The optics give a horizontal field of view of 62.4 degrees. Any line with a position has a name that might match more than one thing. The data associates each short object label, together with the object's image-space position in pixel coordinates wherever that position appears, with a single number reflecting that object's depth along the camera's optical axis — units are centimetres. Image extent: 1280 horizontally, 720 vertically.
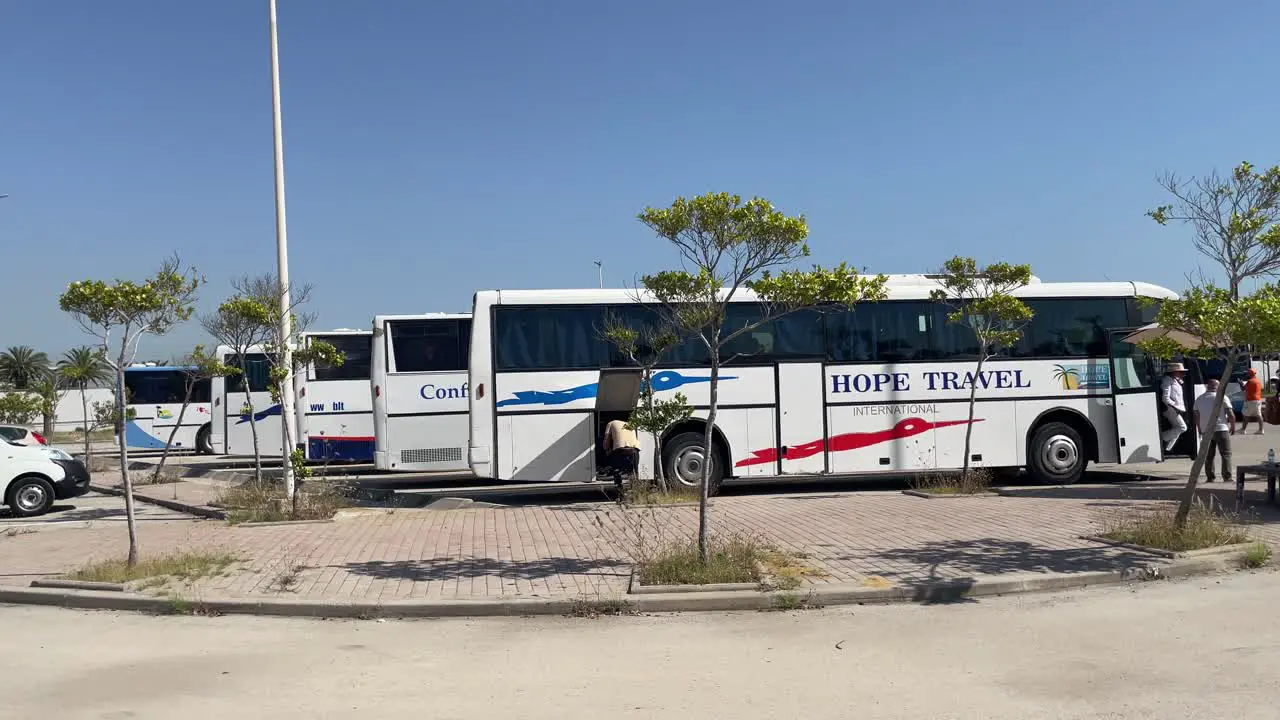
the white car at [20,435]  1844
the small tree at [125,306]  1009
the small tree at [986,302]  1582
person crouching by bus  1585
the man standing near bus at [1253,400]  2705
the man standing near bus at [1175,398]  1745
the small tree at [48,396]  2908
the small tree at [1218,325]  938
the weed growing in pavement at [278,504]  1458
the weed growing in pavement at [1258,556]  962
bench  1274
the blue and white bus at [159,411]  3584
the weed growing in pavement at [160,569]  990
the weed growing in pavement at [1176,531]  1001
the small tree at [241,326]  1513
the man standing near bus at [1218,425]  1619
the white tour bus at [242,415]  2688
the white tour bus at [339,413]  2409
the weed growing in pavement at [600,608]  848
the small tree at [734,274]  904
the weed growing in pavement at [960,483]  1545
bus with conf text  2072
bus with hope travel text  1695
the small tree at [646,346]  1577
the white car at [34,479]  1717
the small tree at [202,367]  2007
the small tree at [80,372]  1975
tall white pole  1542
